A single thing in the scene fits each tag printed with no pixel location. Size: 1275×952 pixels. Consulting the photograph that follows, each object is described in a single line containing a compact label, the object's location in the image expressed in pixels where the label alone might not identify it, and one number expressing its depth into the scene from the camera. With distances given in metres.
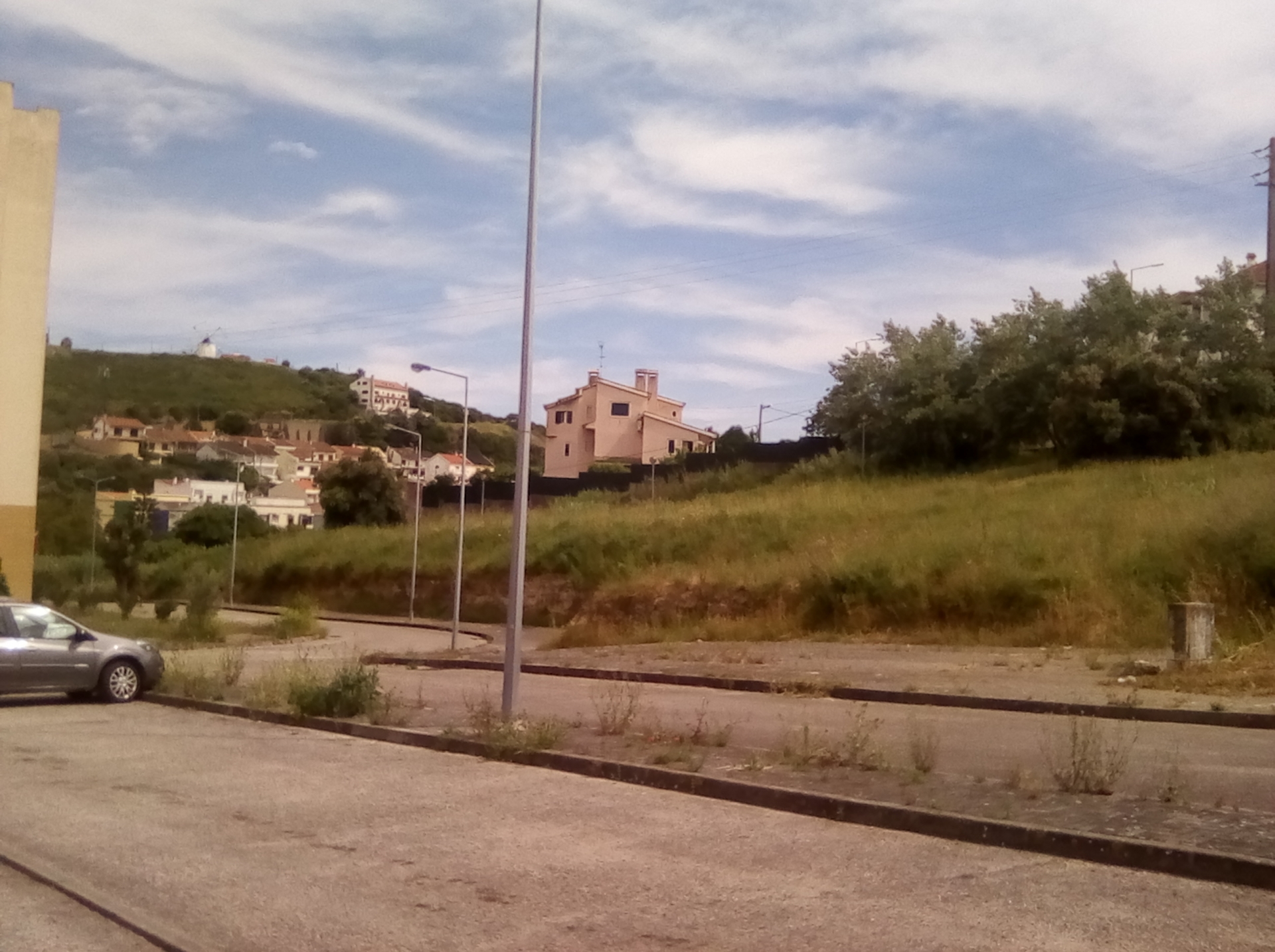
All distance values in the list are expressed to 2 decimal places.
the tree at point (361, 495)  76.12
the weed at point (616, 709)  13.00
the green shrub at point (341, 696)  14.81
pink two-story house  90.38
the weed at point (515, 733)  11.95
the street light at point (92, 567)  40.26
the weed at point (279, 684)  15.85
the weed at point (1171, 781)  8.80
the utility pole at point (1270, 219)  48.38
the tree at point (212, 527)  75.94
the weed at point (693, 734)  12.10
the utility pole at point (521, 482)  13.39
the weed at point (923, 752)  10.25
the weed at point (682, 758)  10.62
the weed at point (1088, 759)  9.27
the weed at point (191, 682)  17.70
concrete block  18.50
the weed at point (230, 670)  19.23
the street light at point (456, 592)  32.91
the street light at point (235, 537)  65.93
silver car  17.12
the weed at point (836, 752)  10.62
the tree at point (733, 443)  66.62
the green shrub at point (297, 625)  39.03
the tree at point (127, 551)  36.28
